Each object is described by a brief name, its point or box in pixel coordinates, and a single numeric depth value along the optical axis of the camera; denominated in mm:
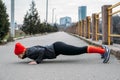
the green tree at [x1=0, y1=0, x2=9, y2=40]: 11501
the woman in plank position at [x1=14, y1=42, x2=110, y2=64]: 4660
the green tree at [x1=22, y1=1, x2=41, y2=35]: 27826
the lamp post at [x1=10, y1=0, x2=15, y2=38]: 14931
